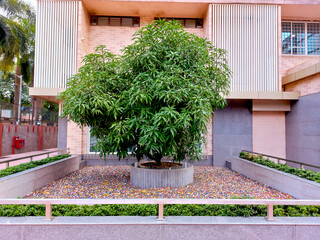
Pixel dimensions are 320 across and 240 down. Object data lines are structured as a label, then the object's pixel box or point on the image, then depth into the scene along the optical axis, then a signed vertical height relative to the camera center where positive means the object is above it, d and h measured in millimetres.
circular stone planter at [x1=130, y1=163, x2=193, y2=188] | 7320 -1657
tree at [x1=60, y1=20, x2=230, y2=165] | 6074 +961
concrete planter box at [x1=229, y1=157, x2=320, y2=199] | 5809 -1629
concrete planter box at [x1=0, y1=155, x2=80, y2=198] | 5820 -1599
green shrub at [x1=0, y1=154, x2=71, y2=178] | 6344 -1280
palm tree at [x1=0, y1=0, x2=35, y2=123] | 15078 +6345
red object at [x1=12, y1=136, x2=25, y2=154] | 15727 -1173
